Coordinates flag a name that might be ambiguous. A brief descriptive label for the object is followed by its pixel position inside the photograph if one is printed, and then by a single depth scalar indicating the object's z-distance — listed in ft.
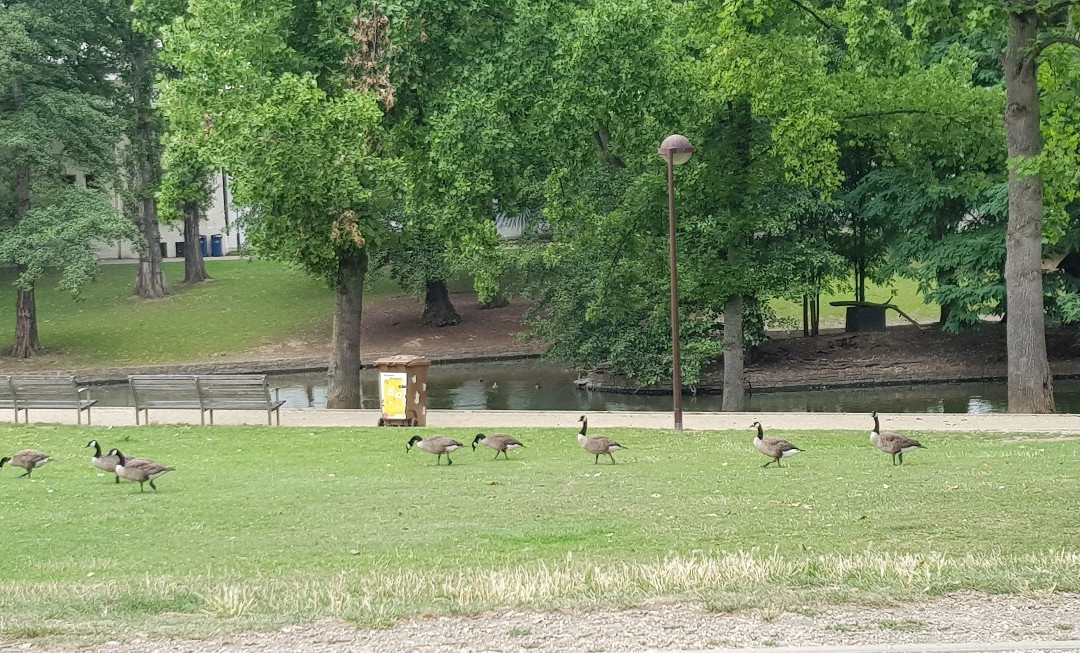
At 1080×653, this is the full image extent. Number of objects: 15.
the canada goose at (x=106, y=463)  53.33
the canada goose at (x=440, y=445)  57.06
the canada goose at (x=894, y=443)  52.75
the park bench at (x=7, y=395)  85.28
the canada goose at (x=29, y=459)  56.39
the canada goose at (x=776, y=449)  53.42
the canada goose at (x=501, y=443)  58.75
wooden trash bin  77.41
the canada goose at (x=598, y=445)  55.93
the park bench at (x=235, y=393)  78.62
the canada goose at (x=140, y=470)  50.67
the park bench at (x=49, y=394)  82.69
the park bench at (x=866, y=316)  156.56
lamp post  70.59
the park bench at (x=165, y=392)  80.38
